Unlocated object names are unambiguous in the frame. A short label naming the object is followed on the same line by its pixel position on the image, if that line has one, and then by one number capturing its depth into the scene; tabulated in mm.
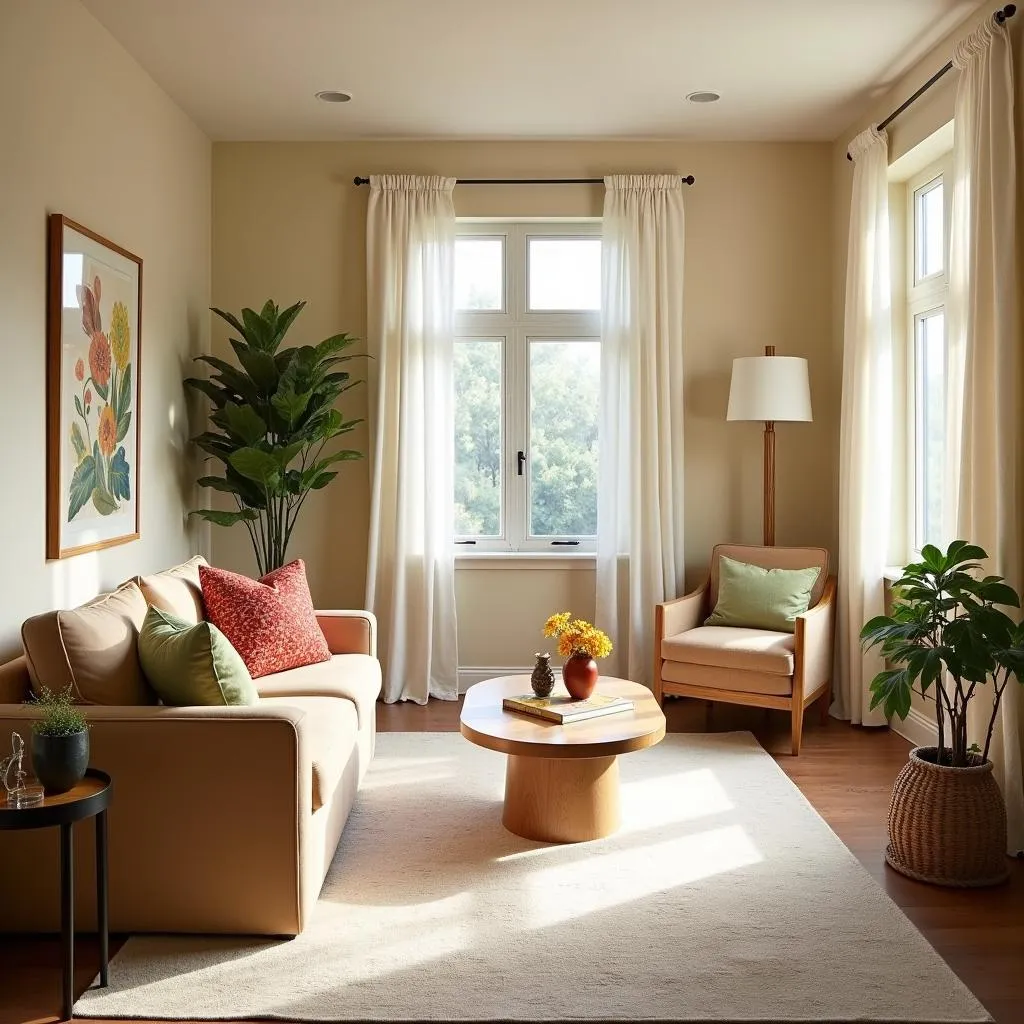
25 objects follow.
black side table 2203
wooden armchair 4430
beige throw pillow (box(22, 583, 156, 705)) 2805
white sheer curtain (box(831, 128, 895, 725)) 4785
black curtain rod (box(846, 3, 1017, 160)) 3462
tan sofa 2654
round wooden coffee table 3223
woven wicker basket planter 3094
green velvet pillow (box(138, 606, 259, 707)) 2832
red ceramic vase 3600
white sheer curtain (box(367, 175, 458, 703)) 5371
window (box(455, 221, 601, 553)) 5645
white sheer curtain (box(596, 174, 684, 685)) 5387
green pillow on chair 4848
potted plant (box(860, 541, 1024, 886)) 3027
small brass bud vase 3654
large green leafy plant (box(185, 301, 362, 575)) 4793
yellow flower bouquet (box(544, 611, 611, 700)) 3604
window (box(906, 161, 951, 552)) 4590
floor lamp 5051
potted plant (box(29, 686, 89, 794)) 2303
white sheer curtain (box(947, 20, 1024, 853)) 3377
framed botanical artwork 3521
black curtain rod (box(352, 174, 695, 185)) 5445
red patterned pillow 3771
